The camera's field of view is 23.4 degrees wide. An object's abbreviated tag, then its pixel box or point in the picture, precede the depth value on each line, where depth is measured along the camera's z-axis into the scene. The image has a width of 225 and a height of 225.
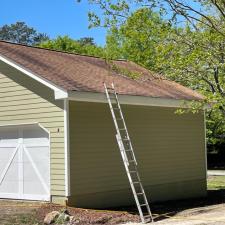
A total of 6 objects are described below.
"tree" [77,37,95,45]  73.26
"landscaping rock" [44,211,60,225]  13.03
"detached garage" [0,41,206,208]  15.06
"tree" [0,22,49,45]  89.38
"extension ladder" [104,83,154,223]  13.65
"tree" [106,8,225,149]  13.59
